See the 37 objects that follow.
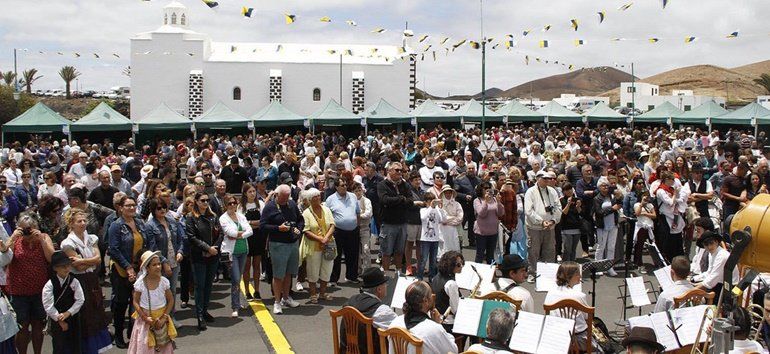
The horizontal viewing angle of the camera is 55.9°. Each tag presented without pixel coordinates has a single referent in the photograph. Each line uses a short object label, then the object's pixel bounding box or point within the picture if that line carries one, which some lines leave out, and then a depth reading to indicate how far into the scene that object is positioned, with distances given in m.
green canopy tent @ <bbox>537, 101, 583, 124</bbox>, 35.84
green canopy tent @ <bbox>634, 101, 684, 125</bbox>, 35.19
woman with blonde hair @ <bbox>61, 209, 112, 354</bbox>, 6.89
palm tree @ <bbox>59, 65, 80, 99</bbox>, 94.94
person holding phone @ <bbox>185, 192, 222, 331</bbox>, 8.42
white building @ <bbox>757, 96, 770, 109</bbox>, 69.62
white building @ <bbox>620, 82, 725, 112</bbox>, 91.56
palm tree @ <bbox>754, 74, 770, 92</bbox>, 88.44
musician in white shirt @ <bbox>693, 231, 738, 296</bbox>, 7.50
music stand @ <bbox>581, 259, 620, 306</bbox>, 7.63
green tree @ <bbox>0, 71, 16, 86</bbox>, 80.50
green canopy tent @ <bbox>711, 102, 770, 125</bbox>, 31.97
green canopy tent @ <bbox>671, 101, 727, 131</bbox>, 33.16
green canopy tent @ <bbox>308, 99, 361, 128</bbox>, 33.38
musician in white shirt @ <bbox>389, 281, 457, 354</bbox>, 5.23
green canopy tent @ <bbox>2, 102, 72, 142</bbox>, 28.34
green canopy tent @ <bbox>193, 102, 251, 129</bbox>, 31.67
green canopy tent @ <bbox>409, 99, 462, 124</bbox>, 34.59
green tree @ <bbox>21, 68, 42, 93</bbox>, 90.07
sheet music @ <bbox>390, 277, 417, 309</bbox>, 6.30
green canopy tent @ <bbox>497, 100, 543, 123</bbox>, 35.81
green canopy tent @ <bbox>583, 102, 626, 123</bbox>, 36.34
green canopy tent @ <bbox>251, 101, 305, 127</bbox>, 33.16
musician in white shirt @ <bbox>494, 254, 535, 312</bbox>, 6.50
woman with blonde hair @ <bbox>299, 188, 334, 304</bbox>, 9.41
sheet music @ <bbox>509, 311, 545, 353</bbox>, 5.18
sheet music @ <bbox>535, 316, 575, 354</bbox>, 5.11
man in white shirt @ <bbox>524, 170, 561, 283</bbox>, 10.38
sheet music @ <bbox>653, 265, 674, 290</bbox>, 6.87
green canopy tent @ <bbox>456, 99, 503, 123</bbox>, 35.62
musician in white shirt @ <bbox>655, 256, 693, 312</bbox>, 6.73
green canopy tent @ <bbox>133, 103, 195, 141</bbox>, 30.50
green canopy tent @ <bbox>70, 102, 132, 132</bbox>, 29.17
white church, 54.97
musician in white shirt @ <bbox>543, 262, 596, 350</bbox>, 6.29
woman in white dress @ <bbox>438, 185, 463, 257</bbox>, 10.24
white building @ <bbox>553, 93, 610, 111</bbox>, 95.47
